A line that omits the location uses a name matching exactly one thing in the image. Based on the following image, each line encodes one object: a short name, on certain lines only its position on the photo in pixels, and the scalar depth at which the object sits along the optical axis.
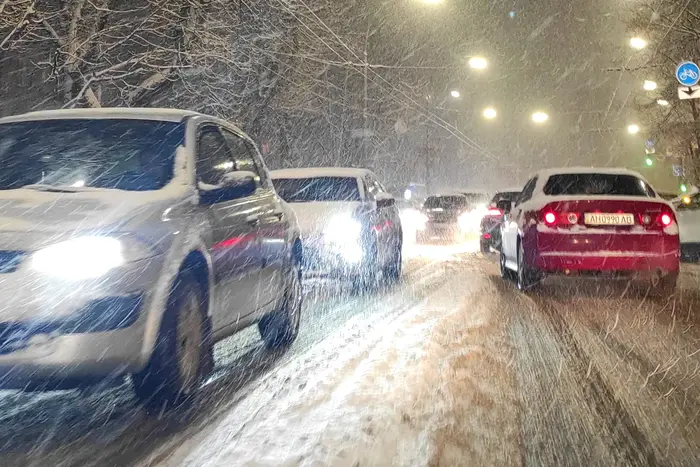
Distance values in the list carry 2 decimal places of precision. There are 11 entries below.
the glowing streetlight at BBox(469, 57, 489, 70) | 20.70
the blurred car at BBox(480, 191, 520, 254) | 15.63
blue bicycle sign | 16.45
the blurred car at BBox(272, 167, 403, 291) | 9.74
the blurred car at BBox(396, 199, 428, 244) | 24.31
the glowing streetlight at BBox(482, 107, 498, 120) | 33.72
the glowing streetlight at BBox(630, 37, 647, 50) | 21.41
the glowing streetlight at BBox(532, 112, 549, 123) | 31.17
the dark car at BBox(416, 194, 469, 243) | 23.77
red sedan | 8.77
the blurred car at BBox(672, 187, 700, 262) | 15.57
